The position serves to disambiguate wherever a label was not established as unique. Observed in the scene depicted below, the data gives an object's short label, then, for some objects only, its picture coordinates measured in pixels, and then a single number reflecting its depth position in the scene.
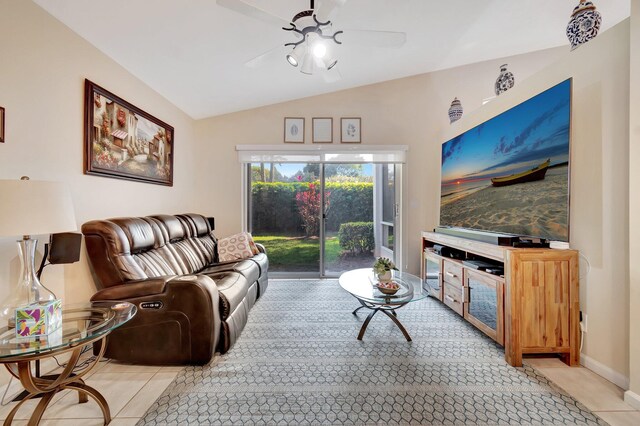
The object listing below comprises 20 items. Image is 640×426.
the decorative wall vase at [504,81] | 2.55
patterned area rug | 1.43
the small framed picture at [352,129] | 4.03
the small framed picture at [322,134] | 4.02
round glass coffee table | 2.09
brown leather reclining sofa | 1.82
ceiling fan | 1.57
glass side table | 1.13
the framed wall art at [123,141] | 2.18
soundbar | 2.11
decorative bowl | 2.15
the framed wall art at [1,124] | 1.55
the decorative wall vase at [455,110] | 3.35
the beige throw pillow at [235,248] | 3.30
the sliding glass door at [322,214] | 4.12
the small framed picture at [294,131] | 4.03
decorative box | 1.22
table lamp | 1.21
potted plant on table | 2.34
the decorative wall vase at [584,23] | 1.80
